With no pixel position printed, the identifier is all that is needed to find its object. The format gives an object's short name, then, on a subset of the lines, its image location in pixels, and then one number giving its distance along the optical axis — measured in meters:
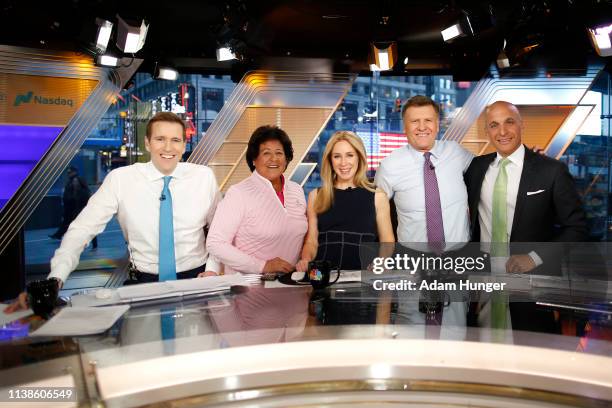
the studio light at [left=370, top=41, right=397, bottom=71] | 5.59
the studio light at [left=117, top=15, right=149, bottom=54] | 4.75
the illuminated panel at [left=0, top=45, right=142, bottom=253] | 5.47
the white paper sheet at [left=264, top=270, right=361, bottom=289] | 2.06
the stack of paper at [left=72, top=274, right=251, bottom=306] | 1.73
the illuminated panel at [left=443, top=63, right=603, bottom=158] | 6.95
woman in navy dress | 2.54
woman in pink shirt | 2.61
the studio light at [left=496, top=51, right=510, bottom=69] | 6.30
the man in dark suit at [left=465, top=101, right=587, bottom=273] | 2.57
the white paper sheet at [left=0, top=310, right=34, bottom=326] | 1.52
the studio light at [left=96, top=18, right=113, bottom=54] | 4.73
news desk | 1.21
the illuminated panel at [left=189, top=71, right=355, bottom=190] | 6.66
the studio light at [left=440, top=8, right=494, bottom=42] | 4.69
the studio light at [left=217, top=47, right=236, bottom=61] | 5.76
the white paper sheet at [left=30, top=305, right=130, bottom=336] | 1.38
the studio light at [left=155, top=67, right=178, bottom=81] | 6.25
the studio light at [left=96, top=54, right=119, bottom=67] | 5.72
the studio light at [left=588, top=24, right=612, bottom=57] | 4.99
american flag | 7.22
